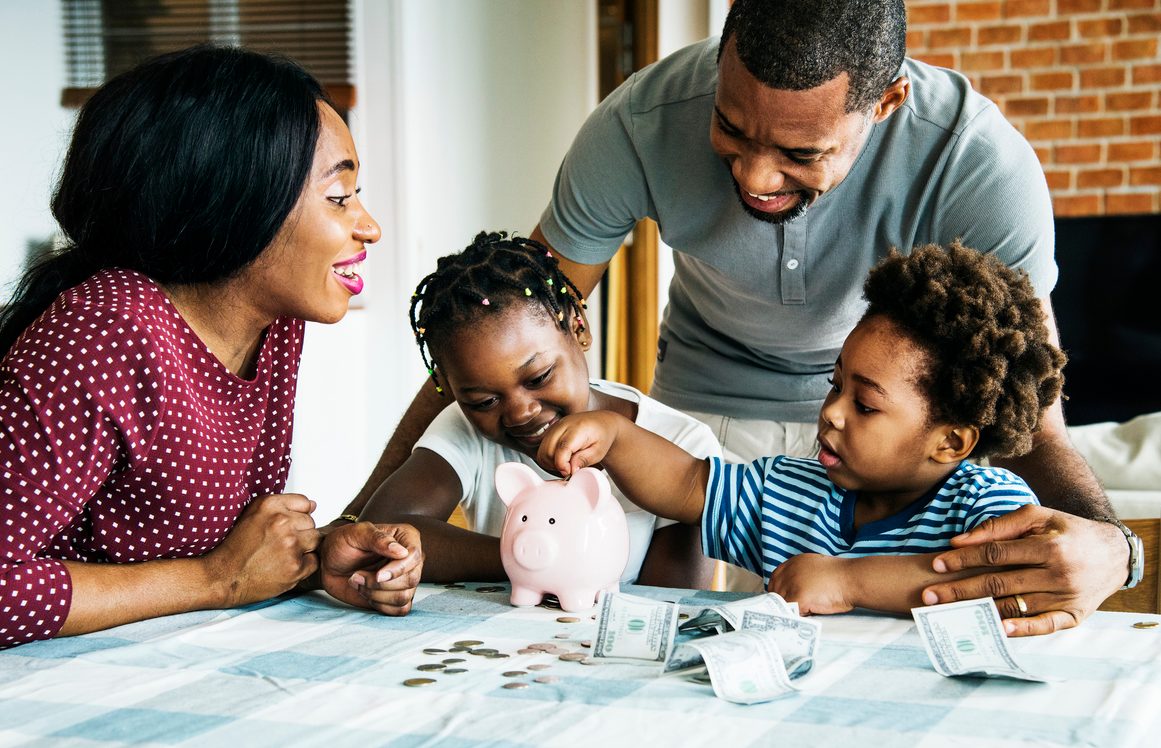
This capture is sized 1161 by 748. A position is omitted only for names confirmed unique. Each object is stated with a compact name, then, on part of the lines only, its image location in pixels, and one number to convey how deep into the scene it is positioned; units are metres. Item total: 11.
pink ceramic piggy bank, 1.19
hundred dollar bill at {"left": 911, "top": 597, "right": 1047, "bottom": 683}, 0.91
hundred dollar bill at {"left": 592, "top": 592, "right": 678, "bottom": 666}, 0.98
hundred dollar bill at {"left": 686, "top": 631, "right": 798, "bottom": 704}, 0.86
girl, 1.46
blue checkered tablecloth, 0.79
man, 1.21
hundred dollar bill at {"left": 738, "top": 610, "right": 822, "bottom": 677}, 0.94
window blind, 3.58
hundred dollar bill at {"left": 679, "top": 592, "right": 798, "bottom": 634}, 1.03
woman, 1.06
